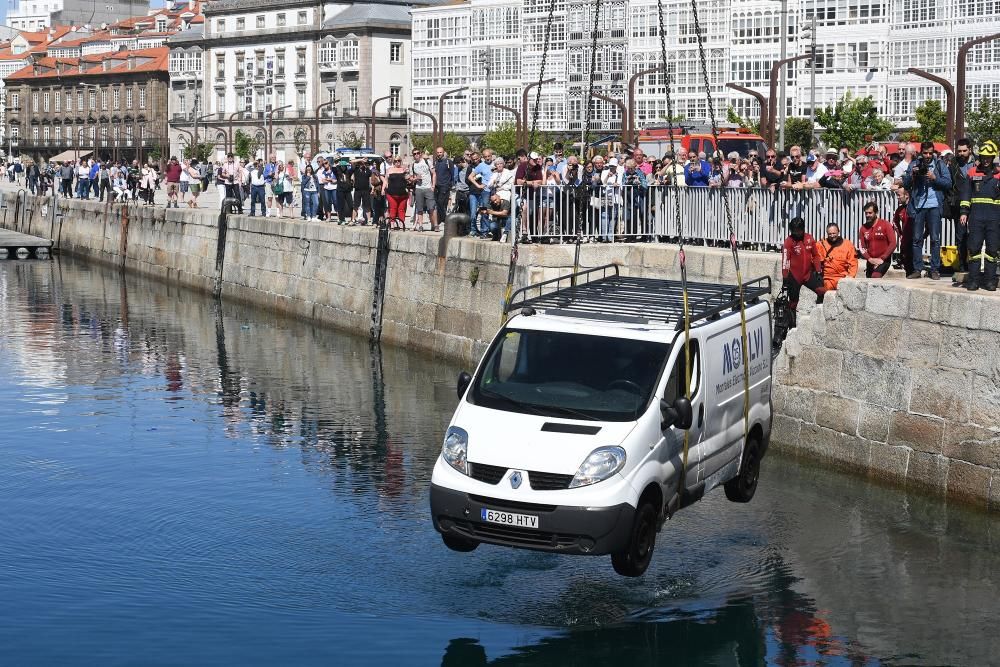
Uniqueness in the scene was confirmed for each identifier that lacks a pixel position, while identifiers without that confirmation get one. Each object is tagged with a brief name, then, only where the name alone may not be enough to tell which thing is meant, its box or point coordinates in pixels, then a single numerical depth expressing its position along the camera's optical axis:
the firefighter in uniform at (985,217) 16.27
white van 11.38
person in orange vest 18.34
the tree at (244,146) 129.75
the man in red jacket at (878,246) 18.39
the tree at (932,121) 73.69
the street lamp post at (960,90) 26.81
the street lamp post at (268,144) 117.62
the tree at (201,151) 127.66
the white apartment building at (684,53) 86.75
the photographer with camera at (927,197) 17.97
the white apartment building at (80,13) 195.75
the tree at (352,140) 123.56
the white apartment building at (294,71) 127.44
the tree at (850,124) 73.06
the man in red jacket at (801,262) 18.41
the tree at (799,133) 81.94
